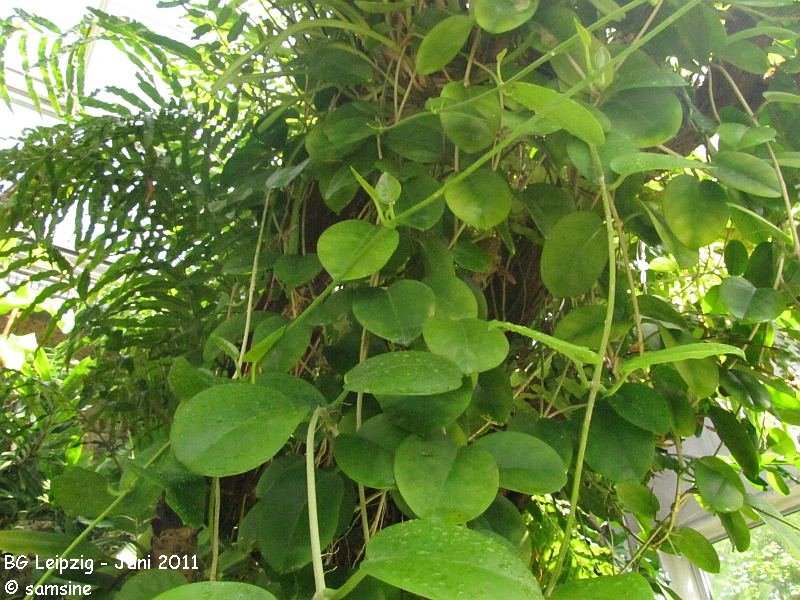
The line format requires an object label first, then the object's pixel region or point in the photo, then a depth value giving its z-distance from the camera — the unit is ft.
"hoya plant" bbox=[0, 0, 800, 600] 0.98
